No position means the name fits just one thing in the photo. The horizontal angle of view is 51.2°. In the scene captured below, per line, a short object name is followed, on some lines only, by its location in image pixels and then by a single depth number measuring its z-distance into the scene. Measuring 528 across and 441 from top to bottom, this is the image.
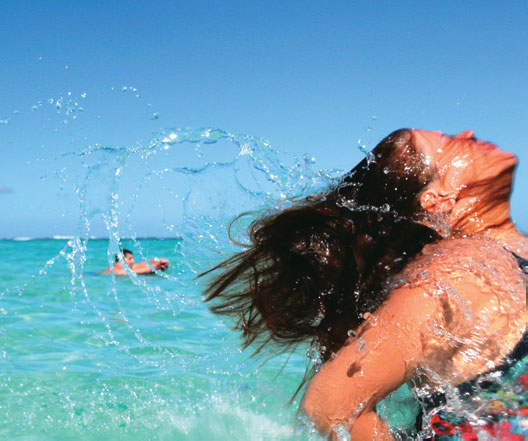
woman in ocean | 1.63
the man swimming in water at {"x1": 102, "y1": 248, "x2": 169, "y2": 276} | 11.37
